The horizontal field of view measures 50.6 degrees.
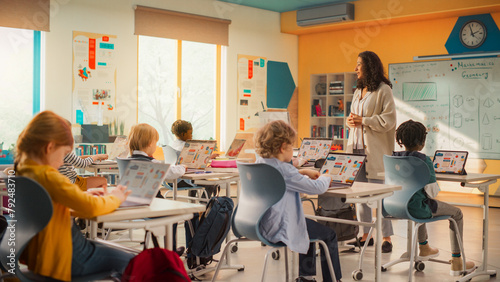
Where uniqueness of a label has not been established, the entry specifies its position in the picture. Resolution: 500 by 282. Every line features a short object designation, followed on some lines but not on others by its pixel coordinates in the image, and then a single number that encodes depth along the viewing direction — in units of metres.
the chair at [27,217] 1.96
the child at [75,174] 4.14
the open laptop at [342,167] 2.97
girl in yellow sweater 2.00
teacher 4.36
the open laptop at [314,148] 4.73
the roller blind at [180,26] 7.84
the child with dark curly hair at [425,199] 3.50
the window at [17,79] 6.65
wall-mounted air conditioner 8.49
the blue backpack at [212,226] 3.50
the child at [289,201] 2.73
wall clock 7.93
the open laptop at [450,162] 3.88
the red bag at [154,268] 1.99
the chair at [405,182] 3.44
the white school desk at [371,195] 2.79
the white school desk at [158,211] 2.10
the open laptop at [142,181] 2.27
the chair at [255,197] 2.67
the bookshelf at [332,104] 9.26
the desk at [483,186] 3.64
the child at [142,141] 3.62
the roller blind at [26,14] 6.55
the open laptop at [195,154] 4.20
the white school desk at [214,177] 3.81
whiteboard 7.90
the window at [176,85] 8.03
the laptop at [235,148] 5.32
